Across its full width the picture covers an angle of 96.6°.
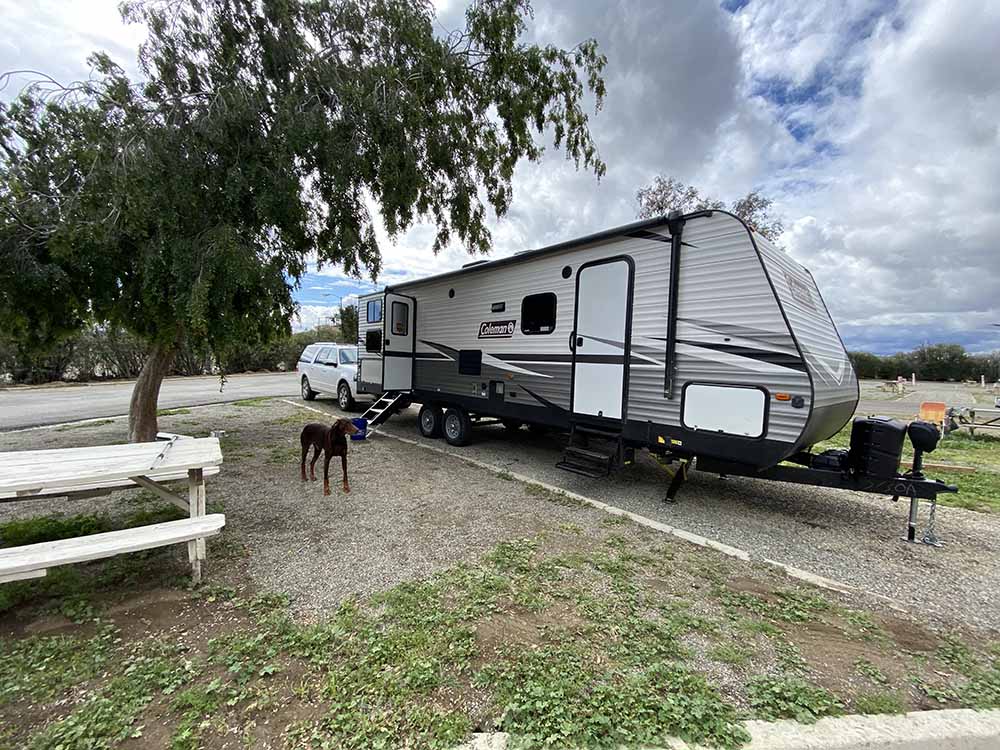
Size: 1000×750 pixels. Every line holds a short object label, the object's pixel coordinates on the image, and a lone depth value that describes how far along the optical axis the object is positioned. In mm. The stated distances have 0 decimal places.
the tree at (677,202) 14961
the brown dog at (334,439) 4934
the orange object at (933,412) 8133
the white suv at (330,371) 11156
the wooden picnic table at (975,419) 9375
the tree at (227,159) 4578
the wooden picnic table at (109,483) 2396
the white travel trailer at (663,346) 3975
